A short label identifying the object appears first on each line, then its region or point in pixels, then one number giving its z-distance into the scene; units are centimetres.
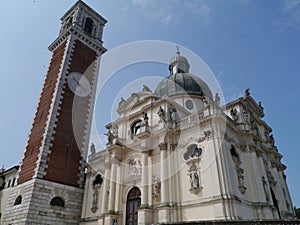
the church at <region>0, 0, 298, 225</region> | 1798
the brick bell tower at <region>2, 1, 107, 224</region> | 2120
